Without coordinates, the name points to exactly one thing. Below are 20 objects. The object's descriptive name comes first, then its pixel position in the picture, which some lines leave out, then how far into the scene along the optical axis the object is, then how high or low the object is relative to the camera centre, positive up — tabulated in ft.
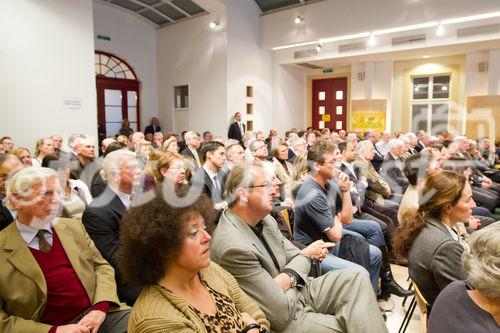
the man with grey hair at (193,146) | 19.93 -0.98
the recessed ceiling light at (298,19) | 32.14 +9.34
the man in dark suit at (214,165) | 12.83 -1.31
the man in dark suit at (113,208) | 7.06 -1.58
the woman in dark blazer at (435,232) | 5.99 -1.80
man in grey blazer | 5.68 -2.45
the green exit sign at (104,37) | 35.20 +8.55
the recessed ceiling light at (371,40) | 29.76 +7.01
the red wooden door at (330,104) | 40.50 +2.70
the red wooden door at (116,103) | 36.33 +2.47
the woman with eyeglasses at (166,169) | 10.94 -1.20
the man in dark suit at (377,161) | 19.45 -1.72
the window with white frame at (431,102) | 34.47 +2.41
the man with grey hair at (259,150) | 16.60 -0.97
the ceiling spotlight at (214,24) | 32.96 +9.11
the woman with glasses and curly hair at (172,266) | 4.21 -1.63
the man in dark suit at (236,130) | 32.45 -0.16
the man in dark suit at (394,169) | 16.93 -1.90
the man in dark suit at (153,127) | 37.55 +0.11
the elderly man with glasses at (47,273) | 5.47 -2.26
